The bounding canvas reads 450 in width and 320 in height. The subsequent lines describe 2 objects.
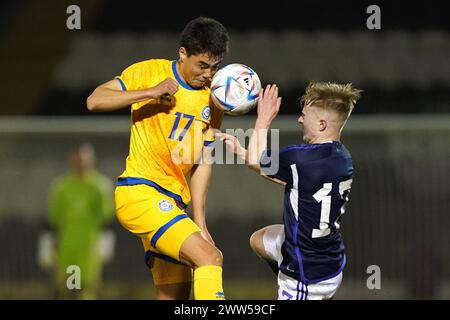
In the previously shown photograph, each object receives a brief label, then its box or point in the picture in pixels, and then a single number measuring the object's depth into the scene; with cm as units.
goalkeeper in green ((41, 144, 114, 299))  1855
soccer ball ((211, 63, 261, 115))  1061
